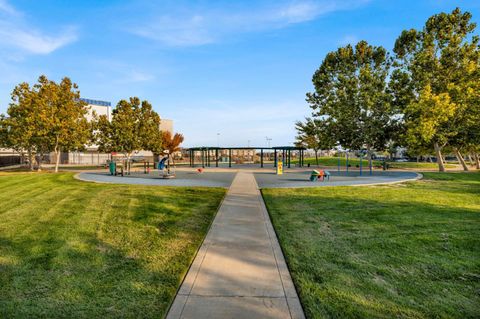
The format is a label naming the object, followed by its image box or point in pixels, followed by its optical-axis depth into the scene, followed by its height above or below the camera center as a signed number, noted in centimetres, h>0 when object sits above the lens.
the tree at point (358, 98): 2956 +612
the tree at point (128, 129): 3522 +331
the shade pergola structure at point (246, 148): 3258 +79
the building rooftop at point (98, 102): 7244 +1412
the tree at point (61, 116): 2695 +384
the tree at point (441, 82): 2409 +660
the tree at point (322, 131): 3259 +275
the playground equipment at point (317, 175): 1847 -133
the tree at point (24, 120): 2633 +338
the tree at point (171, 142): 5101 +248
